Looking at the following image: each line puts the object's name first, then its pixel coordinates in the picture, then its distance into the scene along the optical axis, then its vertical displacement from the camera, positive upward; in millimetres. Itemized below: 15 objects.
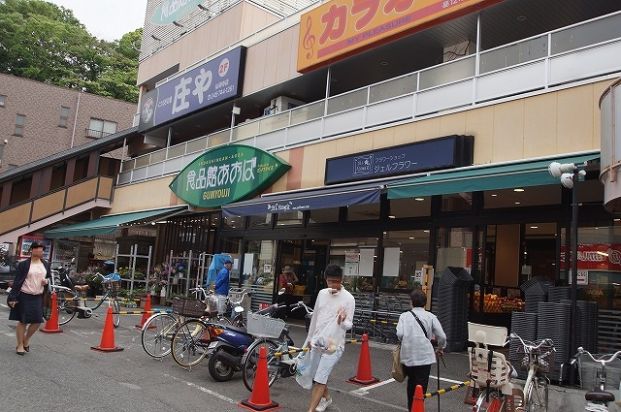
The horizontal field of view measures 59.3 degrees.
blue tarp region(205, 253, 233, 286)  14344 -31
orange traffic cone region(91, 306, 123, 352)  9737 -1481
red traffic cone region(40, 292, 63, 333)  11367 -1470
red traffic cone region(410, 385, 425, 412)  5035 -1098
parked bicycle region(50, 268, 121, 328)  12995 -1135
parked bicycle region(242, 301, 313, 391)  7422 -1112
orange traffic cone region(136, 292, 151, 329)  12359 -1184
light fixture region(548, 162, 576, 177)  7773 +1781
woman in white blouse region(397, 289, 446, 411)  5945 -634
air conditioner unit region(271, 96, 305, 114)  17906 +5499
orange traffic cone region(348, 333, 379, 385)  8266 -1405
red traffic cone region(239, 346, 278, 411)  6613 -1500
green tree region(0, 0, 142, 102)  48594 +18642
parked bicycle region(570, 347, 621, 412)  4854 -917
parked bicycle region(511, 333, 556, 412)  6090 -906
